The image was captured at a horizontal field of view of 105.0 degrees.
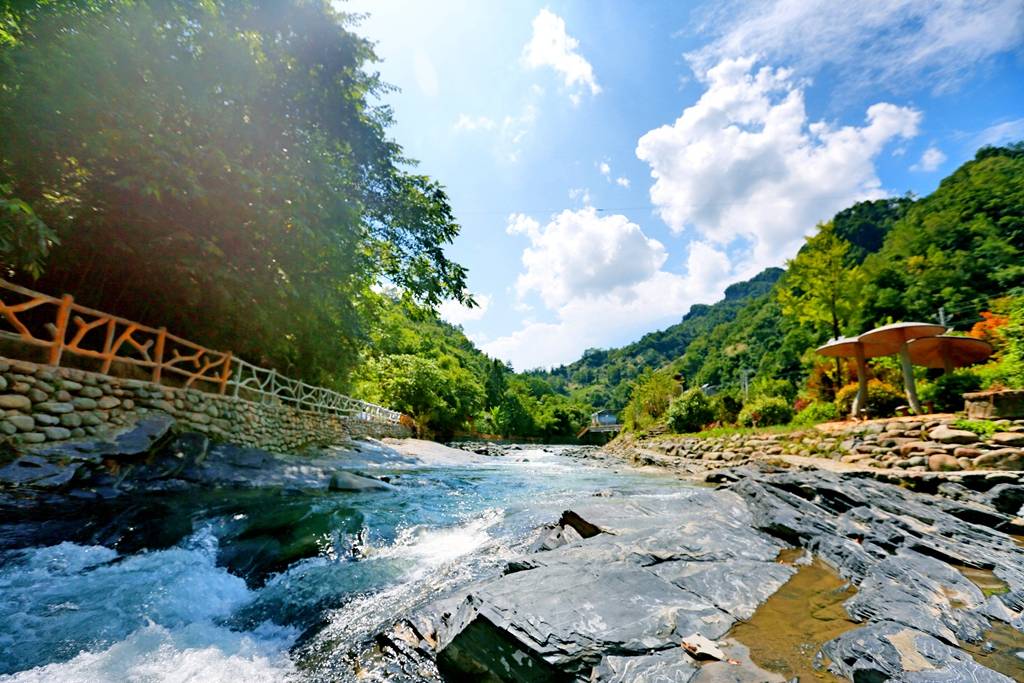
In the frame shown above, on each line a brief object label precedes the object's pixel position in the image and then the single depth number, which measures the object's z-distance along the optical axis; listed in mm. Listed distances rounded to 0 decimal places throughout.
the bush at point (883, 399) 12469
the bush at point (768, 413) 17047
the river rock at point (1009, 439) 7180
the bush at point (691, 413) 23562
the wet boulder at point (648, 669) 2118
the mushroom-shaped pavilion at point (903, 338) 11141
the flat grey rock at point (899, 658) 1932
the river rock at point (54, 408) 5816
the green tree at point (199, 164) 5801
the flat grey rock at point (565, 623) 2324
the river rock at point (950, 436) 7969
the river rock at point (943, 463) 7578
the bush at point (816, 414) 14550
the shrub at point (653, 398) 33409
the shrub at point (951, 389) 10914
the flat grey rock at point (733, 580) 3047
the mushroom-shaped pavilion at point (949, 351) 12227
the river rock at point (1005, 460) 6902
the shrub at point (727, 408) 21938
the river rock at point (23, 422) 5449
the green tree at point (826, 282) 19016
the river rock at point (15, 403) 5396
